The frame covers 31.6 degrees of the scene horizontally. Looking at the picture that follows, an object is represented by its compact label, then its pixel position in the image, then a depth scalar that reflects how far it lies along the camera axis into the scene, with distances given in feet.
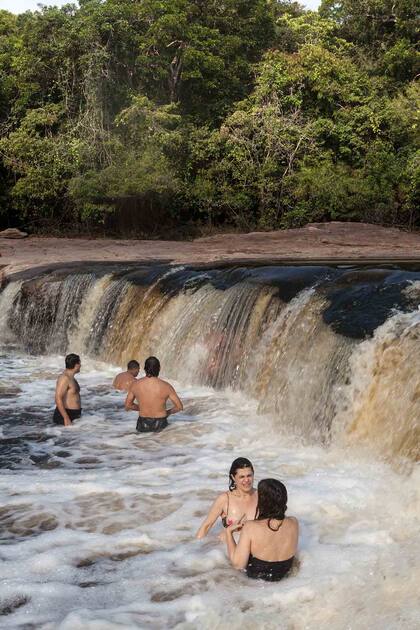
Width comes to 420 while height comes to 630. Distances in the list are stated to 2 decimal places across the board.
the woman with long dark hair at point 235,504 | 17.19
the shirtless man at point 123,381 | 32.04
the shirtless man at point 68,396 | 27.48
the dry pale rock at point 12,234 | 78.48
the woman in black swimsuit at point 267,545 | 15.52
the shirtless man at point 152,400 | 27.02
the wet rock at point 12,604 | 14.85
